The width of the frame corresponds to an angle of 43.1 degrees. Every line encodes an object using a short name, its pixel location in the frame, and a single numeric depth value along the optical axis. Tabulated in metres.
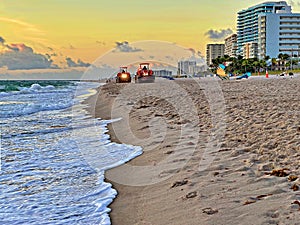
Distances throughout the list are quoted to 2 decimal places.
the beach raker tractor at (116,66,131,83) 44.04
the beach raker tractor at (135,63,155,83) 39.44
